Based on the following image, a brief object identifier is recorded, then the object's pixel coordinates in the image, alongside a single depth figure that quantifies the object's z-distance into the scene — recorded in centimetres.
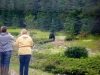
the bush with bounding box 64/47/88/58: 2363
